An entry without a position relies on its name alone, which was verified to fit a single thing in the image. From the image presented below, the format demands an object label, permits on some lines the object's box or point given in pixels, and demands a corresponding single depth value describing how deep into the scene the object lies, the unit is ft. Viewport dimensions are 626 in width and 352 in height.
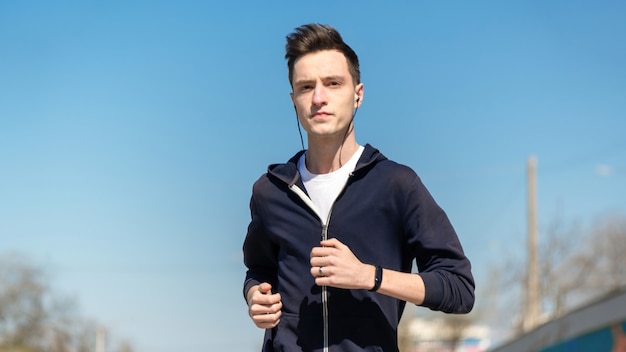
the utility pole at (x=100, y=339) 302.25
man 13.64
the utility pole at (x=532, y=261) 136.15
